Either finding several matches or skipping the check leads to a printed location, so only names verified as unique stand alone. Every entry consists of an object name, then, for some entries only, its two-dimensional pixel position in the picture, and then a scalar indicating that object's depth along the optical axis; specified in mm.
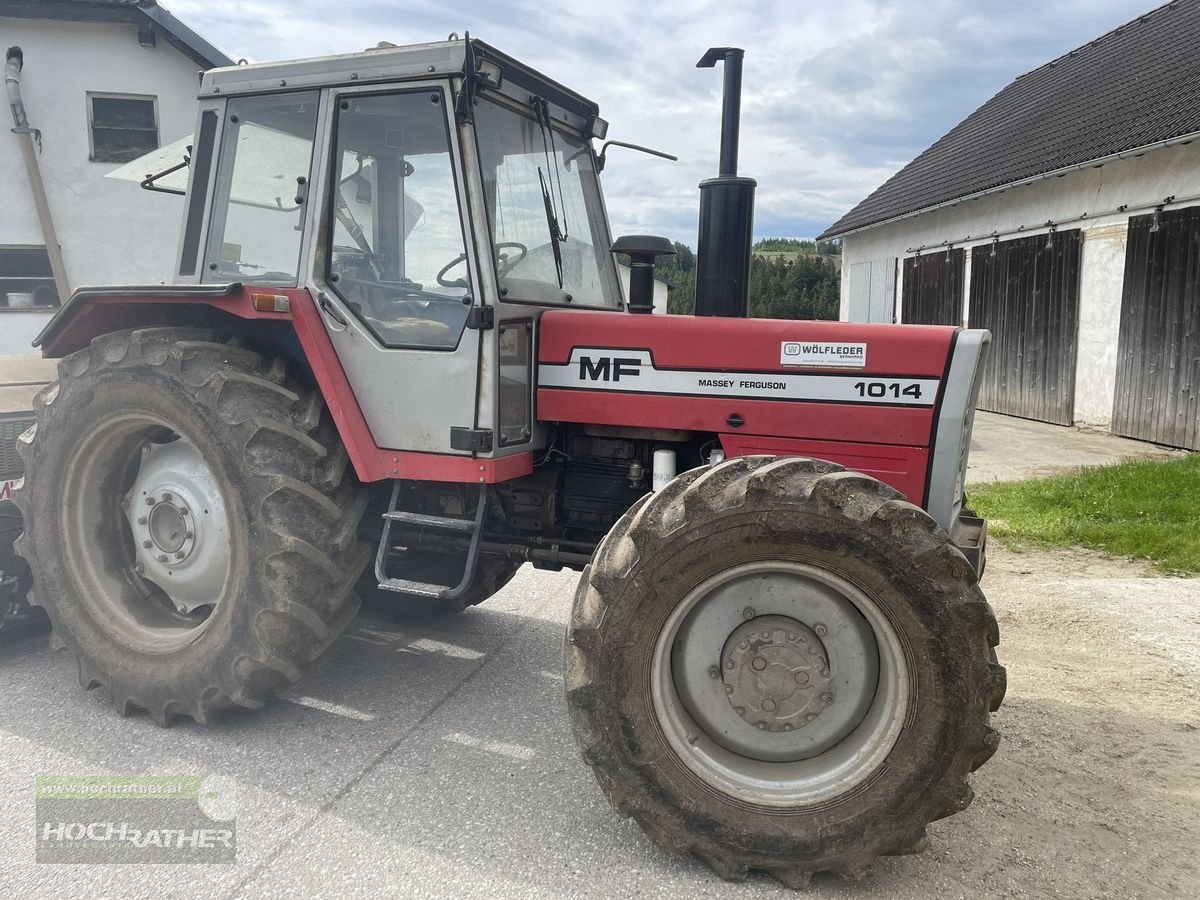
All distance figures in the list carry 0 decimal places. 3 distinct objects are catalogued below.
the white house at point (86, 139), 9984
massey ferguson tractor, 2529
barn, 10148
